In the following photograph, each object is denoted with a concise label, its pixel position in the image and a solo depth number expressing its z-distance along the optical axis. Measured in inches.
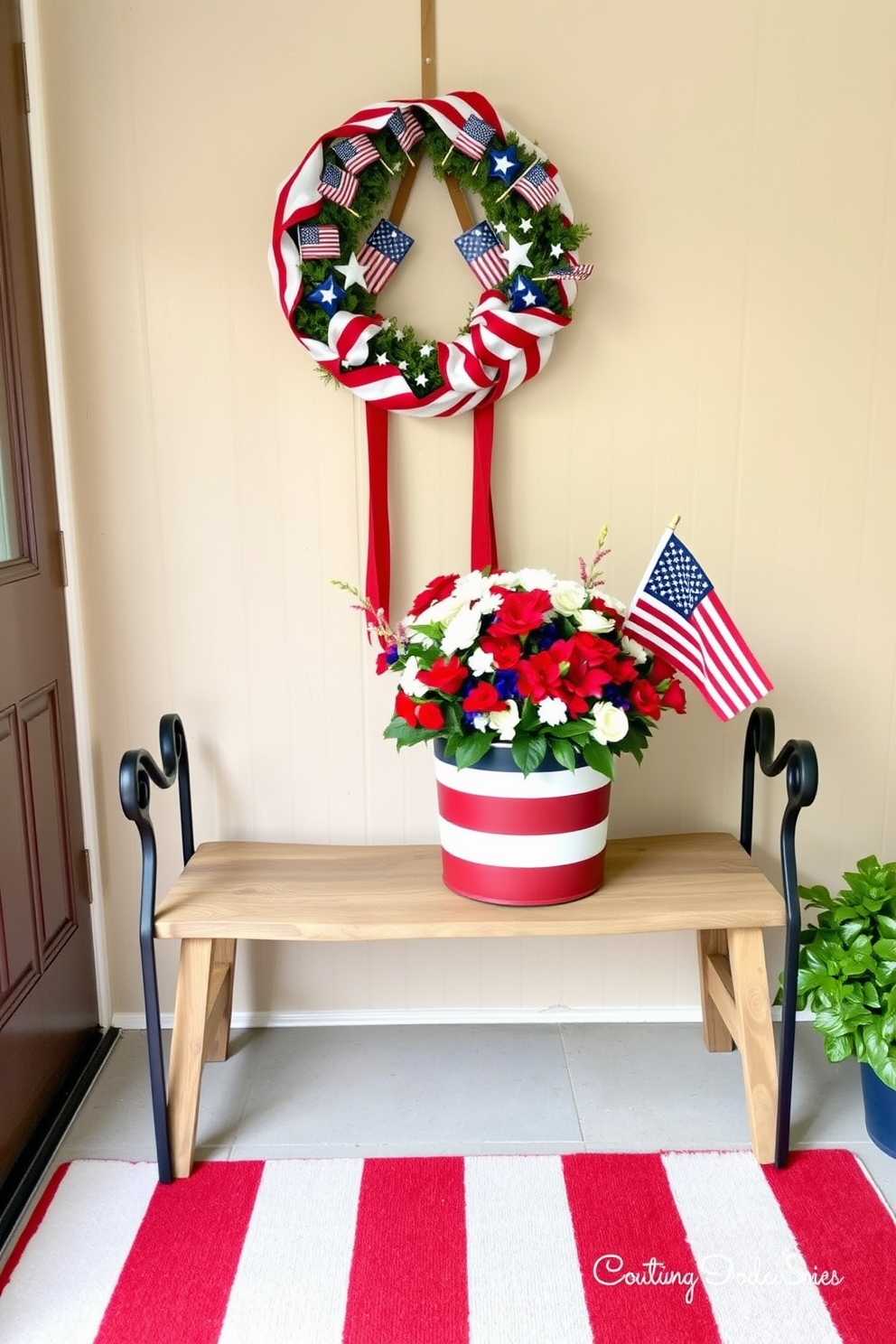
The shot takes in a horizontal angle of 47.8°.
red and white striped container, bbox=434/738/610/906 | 73.1
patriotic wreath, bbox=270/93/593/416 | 80.0
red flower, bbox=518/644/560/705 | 68.9
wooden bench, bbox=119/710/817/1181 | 73.9
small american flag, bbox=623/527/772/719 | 75.0
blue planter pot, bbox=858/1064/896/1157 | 76.5
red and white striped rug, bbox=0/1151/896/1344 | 62.2
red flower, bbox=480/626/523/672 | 69.3
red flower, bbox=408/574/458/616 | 77.4
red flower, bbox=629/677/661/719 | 72.1
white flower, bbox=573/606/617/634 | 71.5
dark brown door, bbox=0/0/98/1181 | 77.7
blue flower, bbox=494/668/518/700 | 70.3
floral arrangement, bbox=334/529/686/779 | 69.6
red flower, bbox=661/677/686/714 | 76.8
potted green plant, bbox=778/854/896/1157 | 74.9
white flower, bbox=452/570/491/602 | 73.9
